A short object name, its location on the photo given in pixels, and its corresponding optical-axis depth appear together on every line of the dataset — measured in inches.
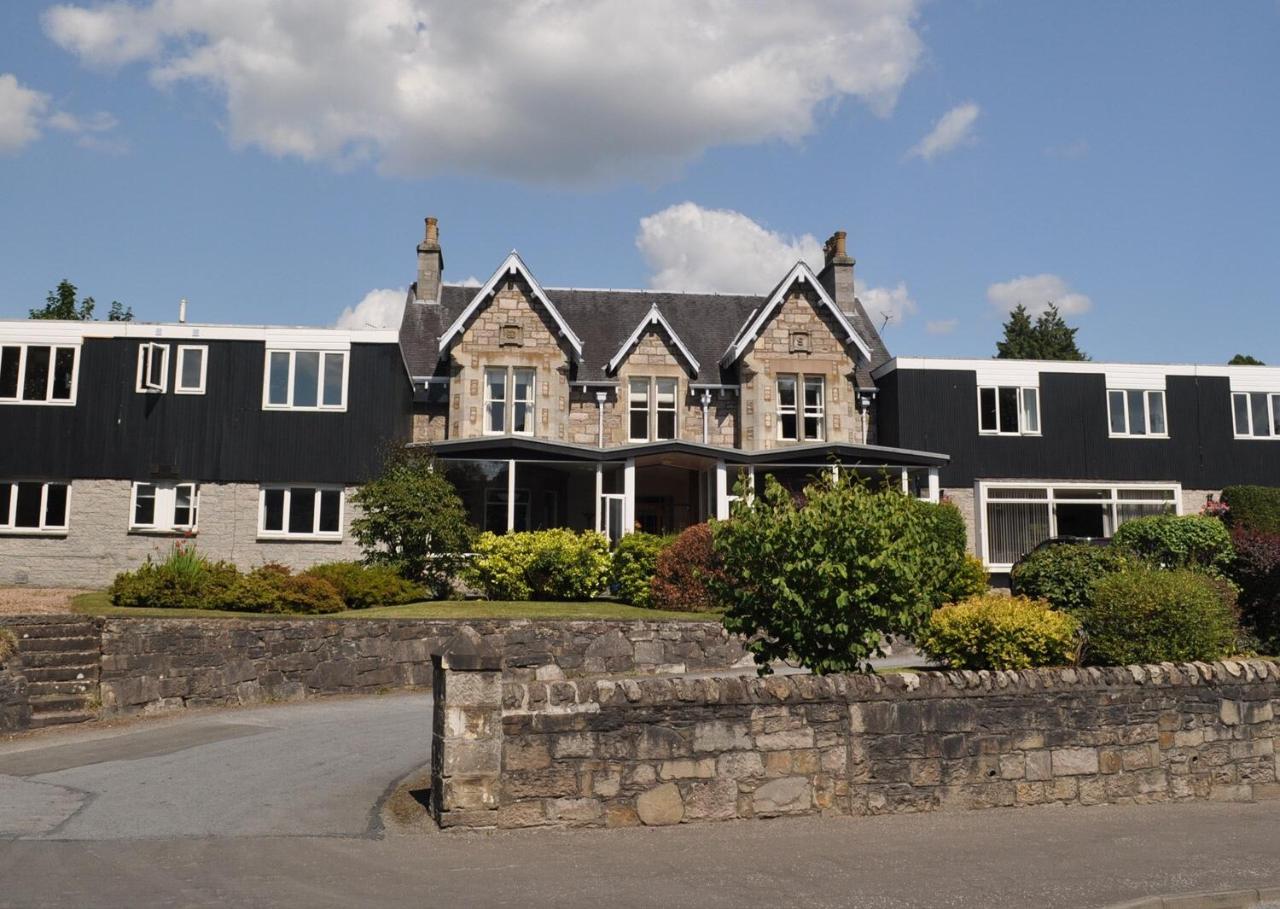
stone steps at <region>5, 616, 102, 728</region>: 592.7
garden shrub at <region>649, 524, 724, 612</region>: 851.4
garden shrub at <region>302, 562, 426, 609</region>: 837.2
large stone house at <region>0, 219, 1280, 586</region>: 1080.2
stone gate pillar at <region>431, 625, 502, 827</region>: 348.5
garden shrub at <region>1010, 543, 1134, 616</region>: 637.9
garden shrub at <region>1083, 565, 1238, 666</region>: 466.6
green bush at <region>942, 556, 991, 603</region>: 893.8
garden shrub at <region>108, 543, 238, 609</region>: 773.3
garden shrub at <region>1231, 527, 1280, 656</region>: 628.7
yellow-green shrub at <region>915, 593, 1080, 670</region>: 472.4
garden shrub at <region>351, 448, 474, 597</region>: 930.7
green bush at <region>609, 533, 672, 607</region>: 887.1
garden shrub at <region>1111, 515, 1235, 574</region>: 839.1
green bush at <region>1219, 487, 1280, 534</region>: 1191.6
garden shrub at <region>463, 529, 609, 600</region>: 906.7
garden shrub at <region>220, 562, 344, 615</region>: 769.6
